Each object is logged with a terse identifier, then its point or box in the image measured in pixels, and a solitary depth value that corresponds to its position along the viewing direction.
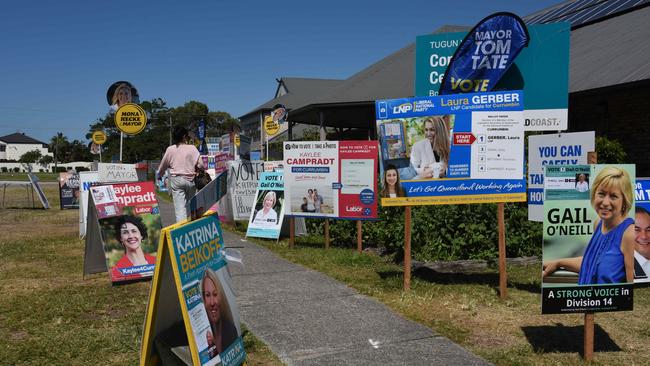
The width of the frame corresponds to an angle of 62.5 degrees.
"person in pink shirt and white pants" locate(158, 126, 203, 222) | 8.77
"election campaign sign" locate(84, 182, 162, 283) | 7.26
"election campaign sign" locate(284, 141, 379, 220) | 9.27
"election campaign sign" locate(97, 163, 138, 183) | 11.34
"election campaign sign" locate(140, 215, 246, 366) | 3.13
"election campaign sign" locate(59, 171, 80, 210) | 20.55
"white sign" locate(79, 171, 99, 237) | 11.59
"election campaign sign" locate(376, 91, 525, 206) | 6.28
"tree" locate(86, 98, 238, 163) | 83.25
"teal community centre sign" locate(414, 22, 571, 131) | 7.43
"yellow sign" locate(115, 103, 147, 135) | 12.00
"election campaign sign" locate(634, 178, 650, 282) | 6.41
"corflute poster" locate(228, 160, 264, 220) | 13.71
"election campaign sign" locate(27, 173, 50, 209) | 19.73
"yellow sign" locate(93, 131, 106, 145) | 29.84
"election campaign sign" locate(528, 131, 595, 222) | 6.97
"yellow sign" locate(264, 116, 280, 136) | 24.64
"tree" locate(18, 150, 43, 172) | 128.77
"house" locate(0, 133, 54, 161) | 152.04
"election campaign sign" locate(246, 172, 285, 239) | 11.30
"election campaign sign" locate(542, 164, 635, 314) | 4.33
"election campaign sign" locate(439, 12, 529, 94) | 7.11
